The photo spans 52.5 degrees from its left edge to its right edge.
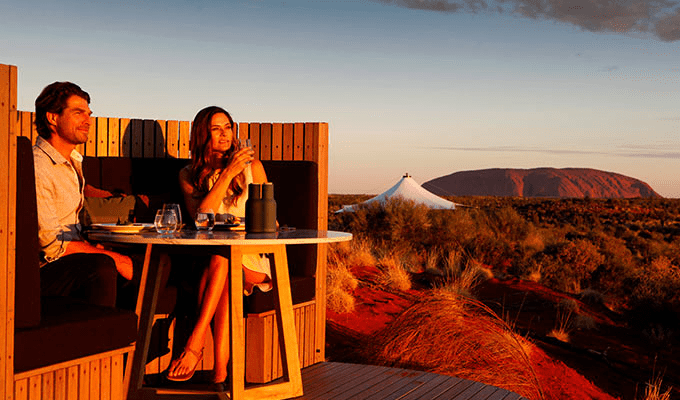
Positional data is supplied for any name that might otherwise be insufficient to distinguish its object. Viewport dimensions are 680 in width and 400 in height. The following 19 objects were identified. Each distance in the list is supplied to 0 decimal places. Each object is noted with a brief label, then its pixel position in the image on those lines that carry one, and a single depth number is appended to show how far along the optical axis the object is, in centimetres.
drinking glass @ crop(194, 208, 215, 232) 345
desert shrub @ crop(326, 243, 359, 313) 846
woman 362
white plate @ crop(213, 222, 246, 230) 364
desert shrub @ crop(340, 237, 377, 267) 1206
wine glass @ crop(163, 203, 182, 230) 334
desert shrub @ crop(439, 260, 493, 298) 976
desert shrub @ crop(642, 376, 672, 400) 555
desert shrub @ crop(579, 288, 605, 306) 1073
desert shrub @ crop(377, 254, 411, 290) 1019
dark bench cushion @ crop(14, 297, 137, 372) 266
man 330
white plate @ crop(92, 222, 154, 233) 348
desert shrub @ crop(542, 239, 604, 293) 1190
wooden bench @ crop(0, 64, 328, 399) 258
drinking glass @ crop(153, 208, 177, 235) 327
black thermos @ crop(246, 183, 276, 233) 345
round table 329
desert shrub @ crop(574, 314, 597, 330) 917
